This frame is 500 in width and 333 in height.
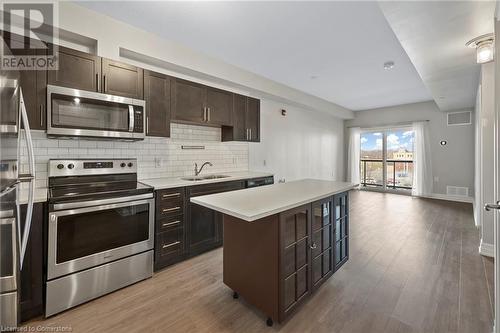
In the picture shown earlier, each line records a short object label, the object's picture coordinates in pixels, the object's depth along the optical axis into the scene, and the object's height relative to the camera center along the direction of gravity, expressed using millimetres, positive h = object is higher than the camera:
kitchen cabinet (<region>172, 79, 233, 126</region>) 2885 +872
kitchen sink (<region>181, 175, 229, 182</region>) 3191 -167
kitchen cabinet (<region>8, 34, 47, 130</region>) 1861 +645
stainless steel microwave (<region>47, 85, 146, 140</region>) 1988 +508
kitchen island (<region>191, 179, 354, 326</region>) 1630 -640
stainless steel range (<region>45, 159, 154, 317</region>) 1813 -603
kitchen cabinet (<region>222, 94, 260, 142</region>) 3613 +762
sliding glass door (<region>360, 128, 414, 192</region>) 6797 +227
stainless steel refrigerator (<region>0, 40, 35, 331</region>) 1212 -182
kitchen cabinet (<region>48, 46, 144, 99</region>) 2049 +918
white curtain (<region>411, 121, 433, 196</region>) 6227 +170
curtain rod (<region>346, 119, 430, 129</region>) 6421 +1289
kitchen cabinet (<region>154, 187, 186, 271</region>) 2436 -696
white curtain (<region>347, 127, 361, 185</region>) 7531 +458
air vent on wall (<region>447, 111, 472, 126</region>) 5668 +1263
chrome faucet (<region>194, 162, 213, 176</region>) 3456 -58
